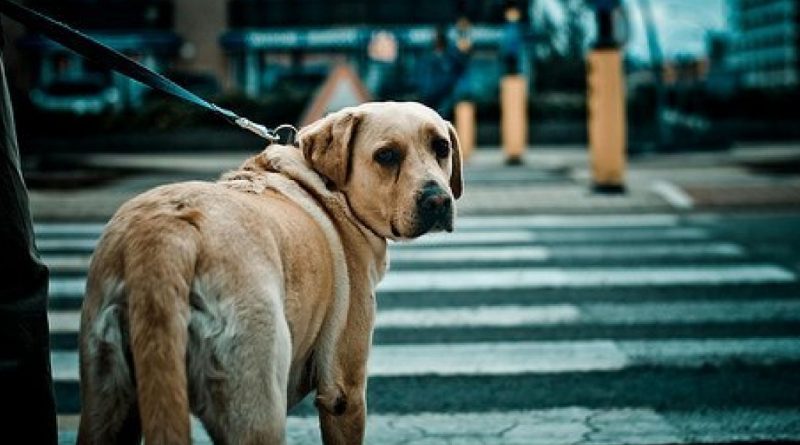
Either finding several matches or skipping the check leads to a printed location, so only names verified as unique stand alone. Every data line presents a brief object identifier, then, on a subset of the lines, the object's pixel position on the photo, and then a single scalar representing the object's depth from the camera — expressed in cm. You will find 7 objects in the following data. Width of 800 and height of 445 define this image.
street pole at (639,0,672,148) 2306
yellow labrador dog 219
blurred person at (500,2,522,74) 1850
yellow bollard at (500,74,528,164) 1861
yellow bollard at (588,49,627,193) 1196
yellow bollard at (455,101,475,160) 1909
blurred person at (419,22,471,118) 1645
